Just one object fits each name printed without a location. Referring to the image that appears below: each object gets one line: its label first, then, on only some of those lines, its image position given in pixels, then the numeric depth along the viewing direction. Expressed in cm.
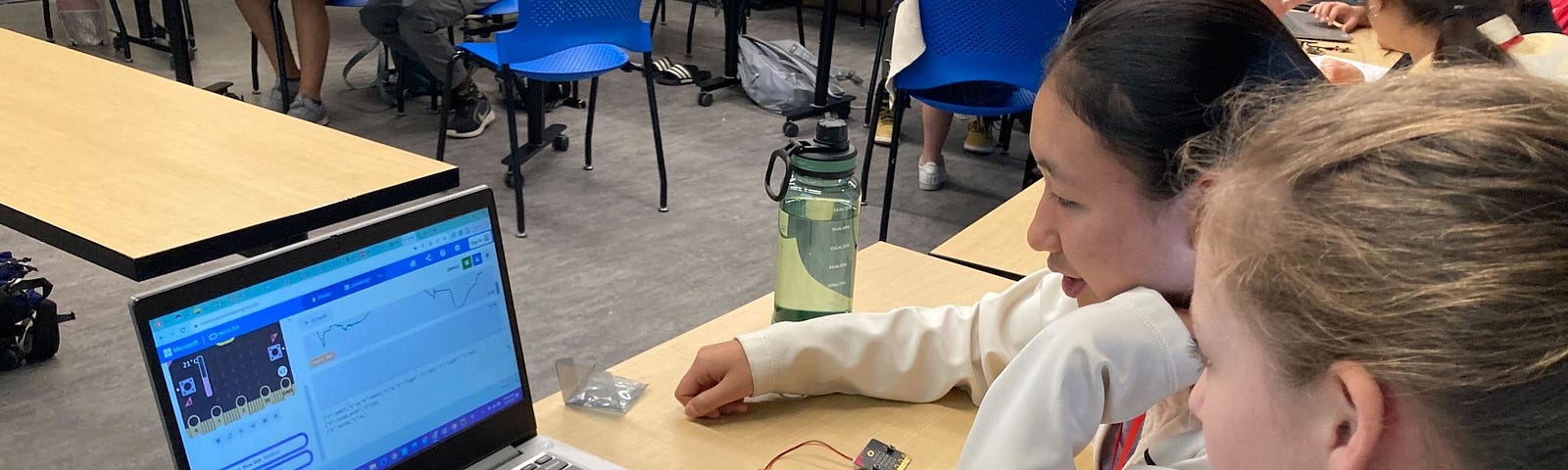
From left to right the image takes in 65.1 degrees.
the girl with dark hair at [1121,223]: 90
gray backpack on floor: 472
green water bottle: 137
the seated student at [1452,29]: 221
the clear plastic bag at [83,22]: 508
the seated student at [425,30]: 388
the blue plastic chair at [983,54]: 297
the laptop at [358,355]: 82
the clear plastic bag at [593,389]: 115
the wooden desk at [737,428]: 109
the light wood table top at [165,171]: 142
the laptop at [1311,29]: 319
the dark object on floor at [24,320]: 242
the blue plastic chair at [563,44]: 316
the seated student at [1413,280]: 46
